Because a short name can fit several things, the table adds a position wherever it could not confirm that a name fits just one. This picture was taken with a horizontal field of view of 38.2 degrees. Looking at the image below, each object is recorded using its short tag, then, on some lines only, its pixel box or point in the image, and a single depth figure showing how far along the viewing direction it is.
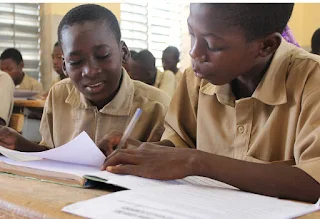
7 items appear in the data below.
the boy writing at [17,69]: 4.10
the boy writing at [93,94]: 1.19
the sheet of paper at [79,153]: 0.81
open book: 0.68
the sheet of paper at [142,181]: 0.65
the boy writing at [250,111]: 0.69
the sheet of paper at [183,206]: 0.49
